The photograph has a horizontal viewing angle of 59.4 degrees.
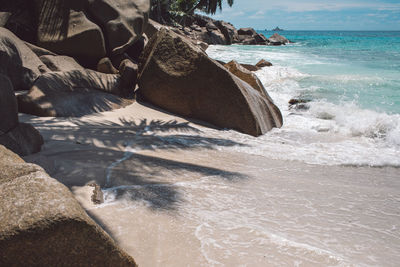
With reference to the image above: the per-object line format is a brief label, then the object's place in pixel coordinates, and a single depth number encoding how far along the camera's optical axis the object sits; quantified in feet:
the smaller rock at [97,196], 8.72
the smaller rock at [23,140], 10.24
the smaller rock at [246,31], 166.68
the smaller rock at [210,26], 144.97
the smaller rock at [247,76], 27.72
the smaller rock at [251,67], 51.40
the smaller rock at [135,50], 32.40
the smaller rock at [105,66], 26.35
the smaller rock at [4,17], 24.43
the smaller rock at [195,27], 137.44
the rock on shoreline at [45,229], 4.72
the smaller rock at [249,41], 157.99
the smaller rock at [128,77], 23.73
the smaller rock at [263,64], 60.34
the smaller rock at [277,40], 171.83
